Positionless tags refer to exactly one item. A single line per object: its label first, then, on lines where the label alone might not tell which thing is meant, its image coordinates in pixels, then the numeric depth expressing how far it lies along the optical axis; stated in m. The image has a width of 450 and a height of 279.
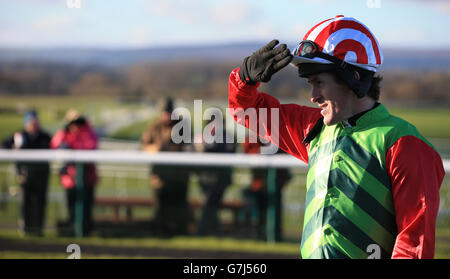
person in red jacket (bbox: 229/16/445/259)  4.06
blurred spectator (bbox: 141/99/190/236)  12.90
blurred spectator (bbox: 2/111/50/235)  13.23
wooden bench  12.85
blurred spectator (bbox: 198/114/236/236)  12.86
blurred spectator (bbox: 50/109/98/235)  13.17
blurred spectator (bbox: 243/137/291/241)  12.92
